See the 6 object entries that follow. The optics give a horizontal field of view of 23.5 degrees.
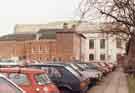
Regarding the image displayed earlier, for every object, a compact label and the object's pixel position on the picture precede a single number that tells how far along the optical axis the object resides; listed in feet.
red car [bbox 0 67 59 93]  31.08
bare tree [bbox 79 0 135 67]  59.75
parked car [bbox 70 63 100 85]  73.56
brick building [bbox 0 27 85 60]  239.66
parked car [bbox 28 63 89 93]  44.00
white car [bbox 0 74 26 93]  20.44
